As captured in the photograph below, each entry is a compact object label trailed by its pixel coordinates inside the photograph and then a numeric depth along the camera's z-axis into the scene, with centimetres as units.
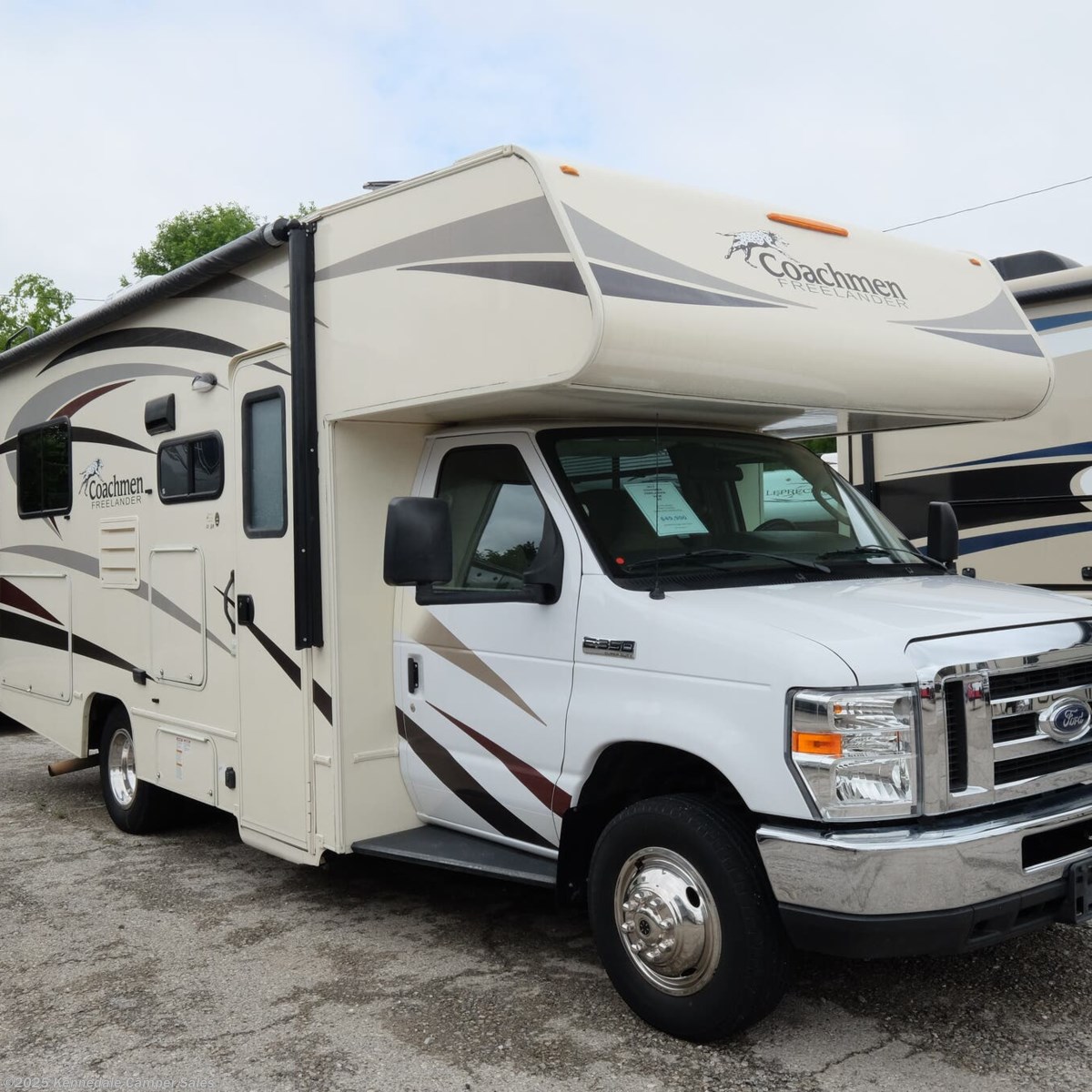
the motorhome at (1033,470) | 698
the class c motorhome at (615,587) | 376
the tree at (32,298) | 2623
